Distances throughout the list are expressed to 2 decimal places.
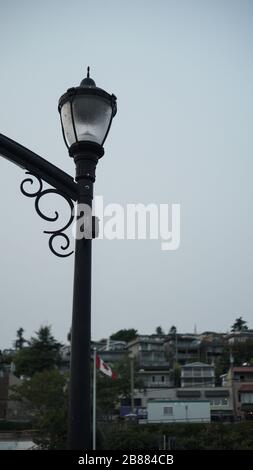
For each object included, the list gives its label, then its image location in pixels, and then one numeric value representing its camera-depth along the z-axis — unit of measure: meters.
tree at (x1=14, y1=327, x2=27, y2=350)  133.32
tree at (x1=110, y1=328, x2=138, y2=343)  117.28
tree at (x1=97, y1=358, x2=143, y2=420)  50.25
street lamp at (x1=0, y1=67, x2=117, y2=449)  3.52
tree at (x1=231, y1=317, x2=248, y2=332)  121.25
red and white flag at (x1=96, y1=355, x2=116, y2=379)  27.35
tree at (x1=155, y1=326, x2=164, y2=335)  141.12
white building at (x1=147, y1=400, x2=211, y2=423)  50.44
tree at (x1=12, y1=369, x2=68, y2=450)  28.48
